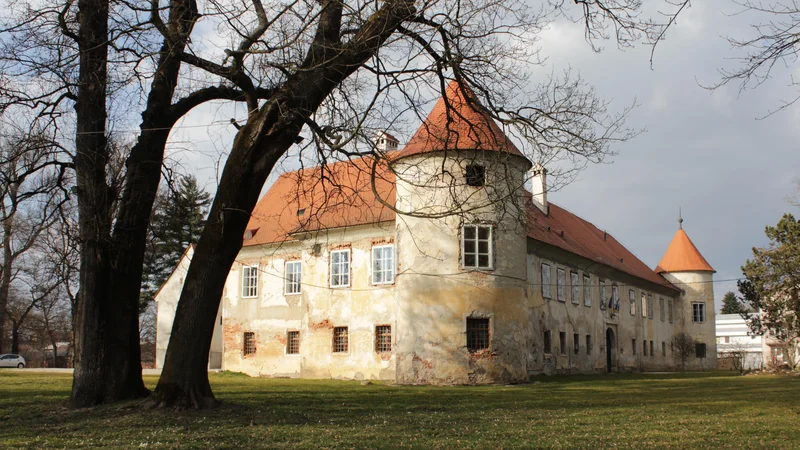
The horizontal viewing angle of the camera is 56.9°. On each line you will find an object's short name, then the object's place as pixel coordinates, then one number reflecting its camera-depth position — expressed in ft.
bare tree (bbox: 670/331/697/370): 146.10
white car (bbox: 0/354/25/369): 141.28
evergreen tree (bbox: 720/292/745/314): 303.27
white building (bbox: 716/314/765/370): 259.74
